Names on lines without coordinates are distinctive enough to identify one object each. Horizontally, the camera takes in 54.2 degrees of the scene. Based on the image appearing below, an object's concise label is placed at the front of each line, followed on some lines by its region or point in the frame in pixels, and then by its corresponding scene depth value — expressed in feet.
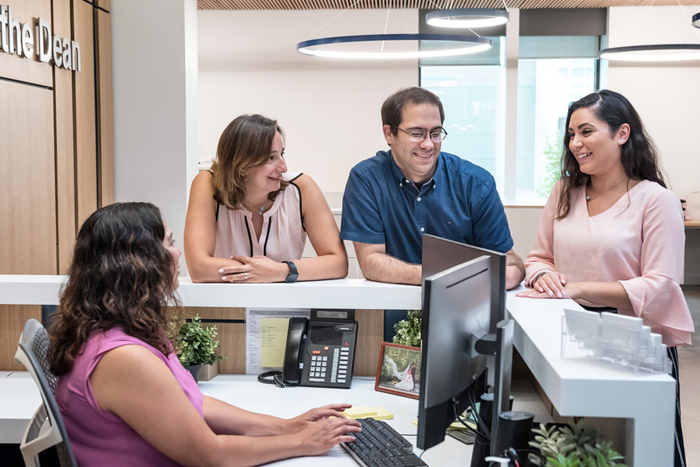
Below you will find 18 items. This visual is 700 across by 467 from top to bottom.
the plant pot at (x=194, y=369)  7.53
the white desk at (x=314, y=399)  5.99
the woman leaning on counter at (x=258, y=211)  8.66
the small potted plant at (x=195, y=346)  7.54
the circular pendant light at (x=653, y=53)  19.62
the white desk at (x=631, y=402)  4.44
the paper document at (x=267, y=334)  8.08
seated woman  4.93
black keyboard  5.51
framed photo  7.48
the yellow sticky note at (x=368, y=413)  6.65
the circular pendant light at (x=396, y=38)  17.75
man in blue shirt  8.90
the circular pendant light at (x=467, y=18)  15.43
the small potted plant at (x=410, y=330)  7.64
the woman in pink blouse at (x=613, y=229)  7.17
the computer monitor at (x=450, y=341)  4.56
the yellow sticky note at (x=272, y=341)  8.07
